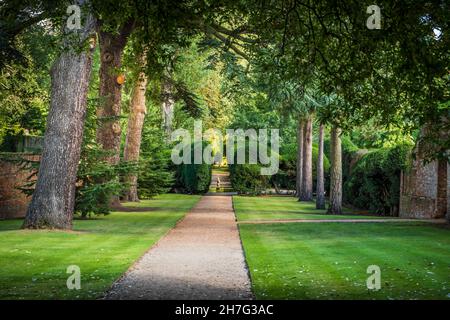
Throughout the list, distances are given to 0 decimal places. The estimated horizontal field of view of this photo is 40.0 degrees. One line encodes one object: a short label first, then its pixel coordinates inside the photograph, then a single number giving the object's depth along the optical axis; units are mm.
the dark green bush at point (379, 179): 24172
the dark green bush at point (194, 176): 41506
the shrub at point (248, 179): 41219
